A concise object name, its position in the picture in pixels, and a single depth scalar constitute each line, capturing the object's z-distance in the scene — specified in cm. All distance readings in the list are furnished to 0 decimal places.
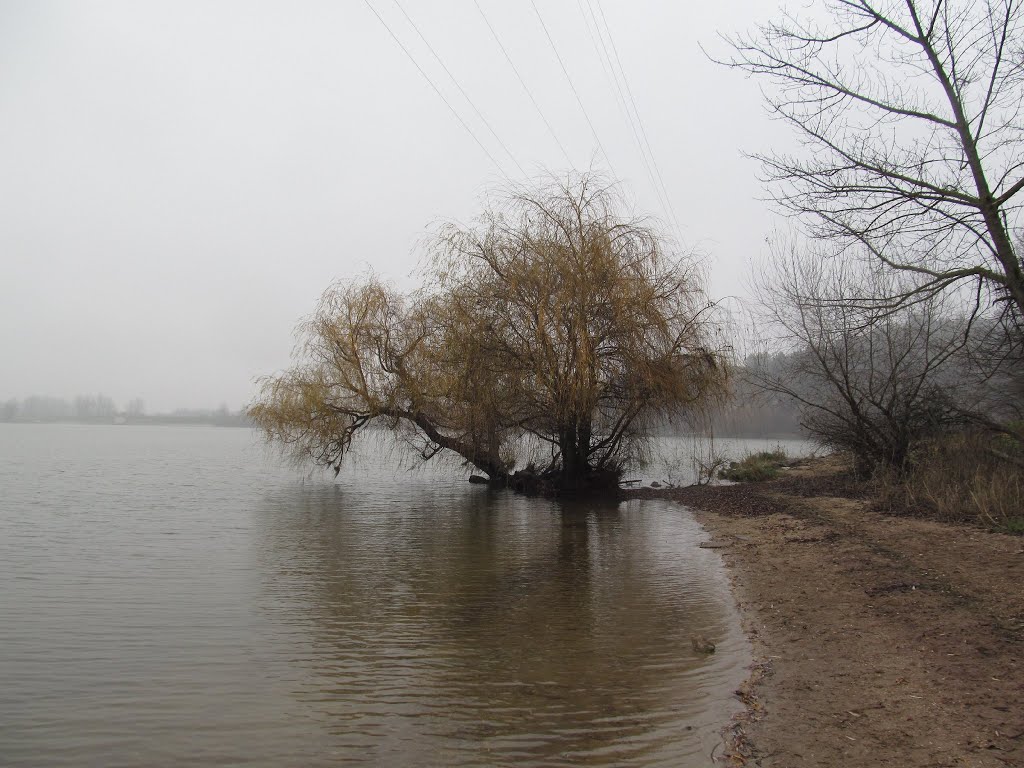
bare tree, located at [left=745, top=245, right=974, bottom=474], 1669
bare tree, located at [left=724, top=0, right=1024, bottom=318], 767
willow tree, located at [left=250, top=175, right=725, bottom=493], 1831
